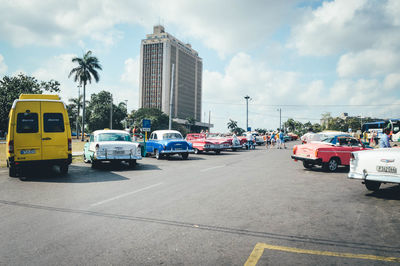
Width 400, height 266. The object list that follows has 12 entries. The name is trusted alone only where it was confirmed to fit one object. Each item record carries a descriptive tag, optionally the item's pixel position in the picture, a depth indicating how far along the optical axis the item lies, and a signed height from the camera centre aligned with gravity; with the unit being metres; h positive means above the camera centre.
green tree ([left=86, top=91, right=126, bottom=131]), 68.55 +5.62
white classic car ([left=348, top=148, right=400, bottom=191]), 6.58 -0.65
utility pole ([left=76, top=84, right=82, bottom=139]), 75.04 +9.21
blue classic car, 16.28 -0.48
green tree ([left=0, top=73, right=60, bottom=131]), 32.53 +5.45
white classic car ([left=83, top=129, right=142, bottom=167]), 11.80 -0.52
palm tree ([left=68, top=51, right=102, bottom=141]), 47.97 +11.10
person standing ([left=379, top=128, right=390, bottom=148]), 11.62 +0.02
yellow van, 9.52 +0.05
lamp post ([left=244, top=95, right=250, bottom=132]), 58.22 +6.29
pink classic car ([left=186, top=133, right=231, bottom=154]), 20.84 -0.52
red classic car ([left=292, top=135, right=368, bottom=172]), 11.59 -0.51
